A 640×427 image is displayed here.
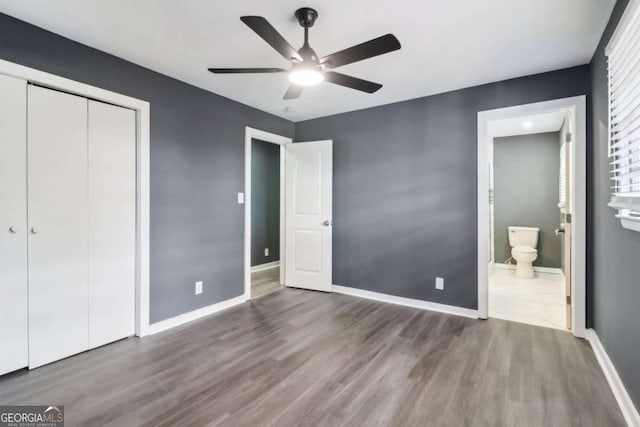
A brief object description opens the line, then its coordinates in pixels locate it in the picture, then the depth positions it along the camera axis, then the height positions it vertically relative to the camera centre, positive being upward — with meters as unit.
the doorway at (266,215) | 4.61 -0.03
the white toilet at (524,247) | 4.83 -0.58
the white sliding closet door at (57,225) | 2.13 -0.09
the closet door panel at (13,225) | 2.00 -0.08
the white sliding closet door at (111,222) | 2.44 -0.07
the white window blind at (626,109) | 1.49 +0.58
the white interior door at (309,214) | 4.09 -0.01
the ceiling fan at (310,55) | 1.65 +0.97
